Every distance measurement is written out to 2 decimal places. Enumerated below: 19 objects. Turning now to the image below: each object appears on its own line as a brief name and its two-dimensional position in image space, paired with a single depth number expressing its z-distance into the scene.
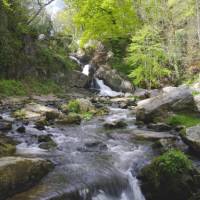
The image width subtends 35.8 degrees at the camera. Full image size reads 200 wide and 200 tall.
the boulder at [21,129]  10.44
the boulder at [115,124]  11.66
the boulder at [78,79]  28.14
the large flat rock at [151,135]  9.72
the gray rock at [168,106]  12.46
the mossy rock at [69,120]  12.34
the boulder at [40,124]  11.12
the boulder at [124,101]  17.56
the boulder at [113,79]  28.98
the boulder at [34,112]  13.18
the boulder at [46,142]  8.77
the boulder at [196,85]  20.81
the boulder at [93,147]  8.79
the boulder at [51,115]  12.95
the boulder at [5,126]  10.54
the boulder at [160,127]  11.12
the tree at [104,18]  31.17
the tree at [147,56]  23.95
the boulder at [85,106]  15.30
